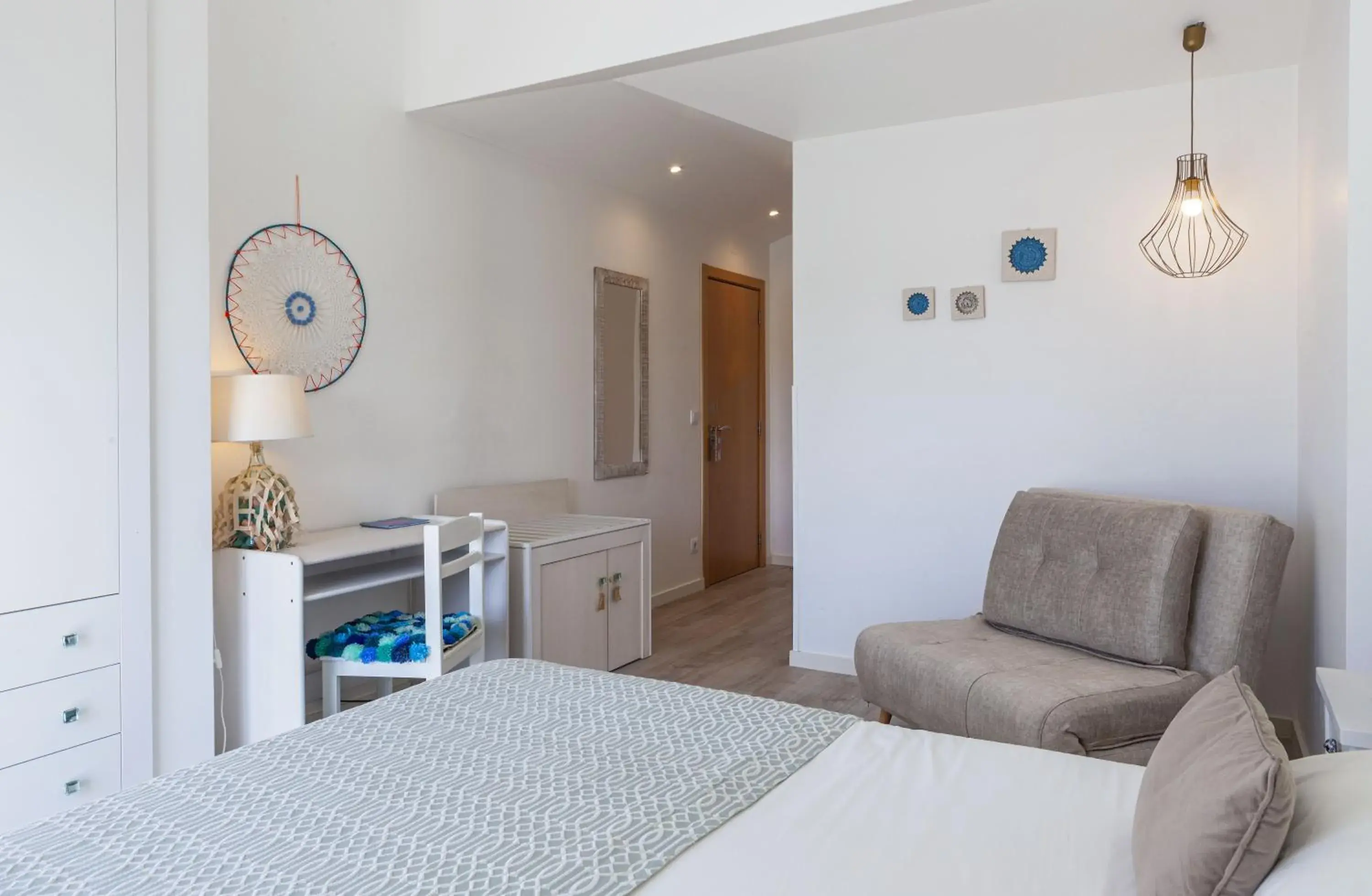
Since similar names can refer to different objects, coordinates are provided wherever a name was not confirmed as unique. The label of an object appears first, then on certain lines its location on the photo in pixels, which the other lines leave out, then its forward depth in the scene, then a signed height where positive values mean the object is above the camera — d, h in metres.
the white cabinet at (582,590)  3.51 -0.62
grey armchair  2.28 -0.58
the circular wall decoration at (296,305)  3.02 +0.46
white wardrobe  2.02 +0.08
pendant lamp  3.08 +0.69
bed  1.04 -0.50
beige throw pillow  0.89 -0.38
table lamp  2.71 +0.01
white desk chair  2.63 -0.52
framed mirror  4.77 +0.33
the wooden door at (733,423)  5.87 +0.10
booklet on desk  3.36 -0.31
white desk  2.63 -0.54
